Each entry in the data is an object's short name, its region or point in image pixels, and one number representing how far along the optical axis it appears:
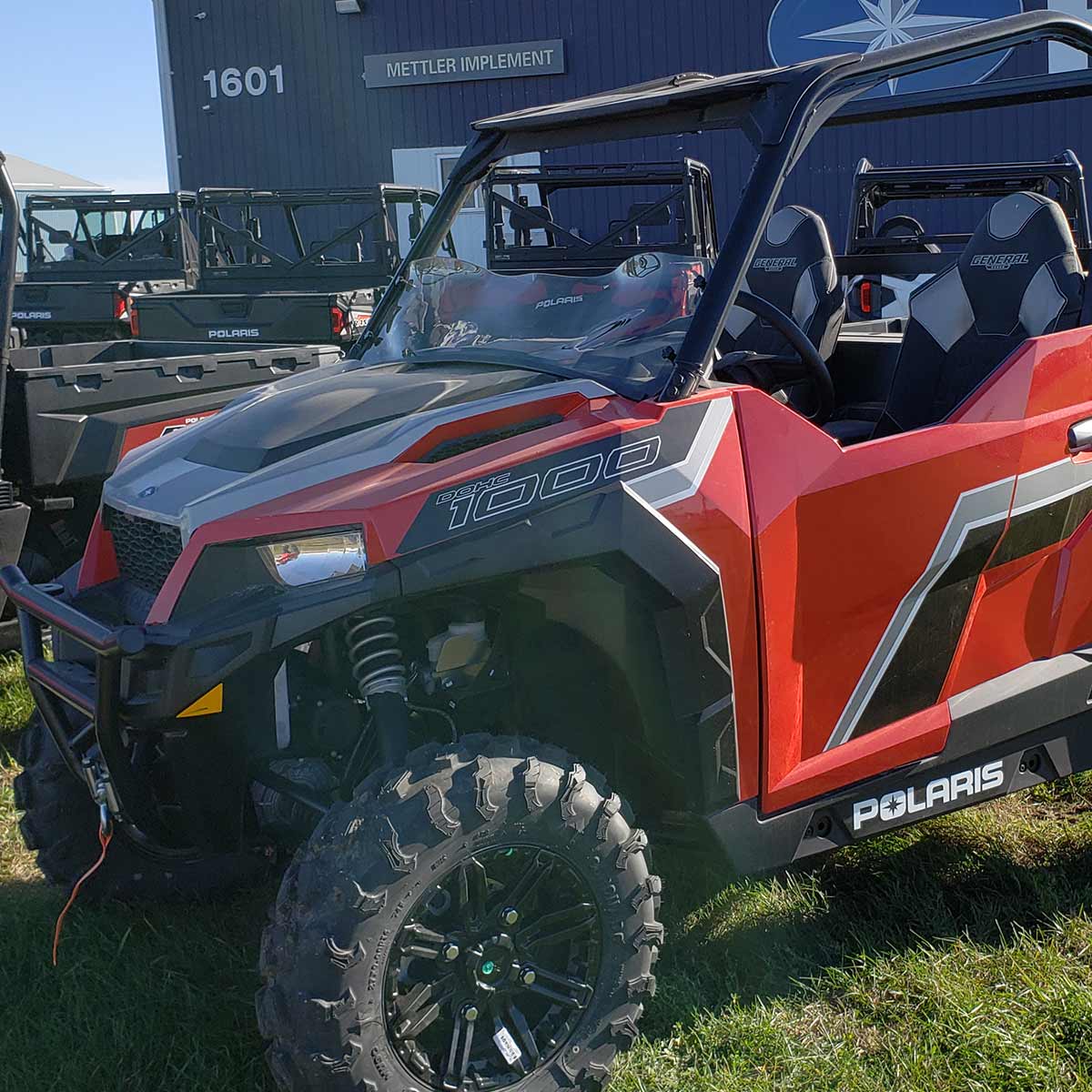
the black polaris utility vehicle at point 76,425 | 4.41
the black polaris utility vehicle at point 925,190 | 6.37
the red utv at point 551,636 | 2.20
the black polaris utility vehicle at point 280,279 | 9.22
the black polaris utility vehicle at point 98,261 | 11.26
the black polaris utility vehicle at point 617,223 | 9.99
